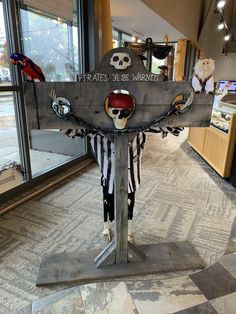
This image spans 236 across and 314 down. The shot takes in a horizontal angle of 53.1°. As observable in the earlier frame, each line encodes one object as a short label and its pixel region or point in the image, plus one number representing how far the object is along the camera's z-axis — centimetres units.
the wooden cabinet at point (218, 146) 309
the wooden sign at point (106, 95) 129
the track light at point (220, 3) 540
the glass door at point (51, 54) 274
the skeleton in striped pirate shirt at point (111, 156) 152
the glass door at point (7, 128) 240
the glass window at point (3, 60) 235
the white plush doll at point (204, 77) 128
